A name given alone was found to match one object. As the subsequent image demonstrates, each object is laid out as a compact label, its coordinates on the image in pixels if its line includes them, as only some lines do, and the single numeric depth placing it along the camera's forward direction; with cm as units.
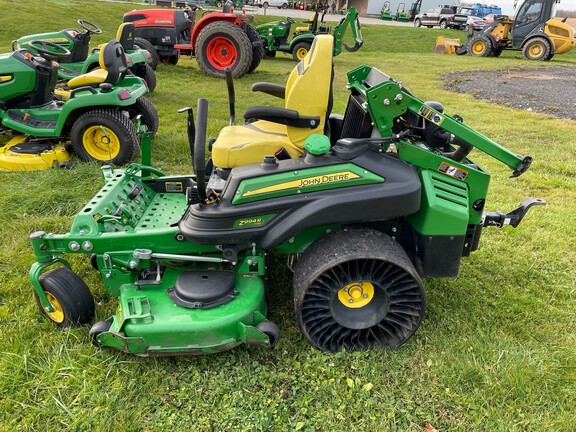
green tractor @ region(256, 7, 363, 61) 1369
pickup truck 3300
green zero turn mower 248
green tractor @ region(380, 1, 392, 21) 3934
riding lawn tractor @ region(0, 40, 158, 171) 491
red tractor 1016
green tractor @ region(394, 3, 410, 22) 3903
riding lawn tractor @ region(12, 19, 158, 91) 729
